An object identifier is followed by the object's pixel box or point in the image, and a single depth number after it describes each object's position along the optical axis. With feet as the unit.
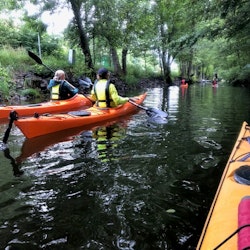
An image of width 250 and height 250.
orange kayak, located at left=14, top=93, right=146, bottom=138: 15.20
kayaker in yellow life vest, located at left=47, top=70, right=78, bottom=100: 21.65
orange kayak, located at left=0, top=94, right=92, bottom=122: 20.29
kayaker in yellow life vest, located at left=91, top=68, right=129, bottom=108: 18.97
